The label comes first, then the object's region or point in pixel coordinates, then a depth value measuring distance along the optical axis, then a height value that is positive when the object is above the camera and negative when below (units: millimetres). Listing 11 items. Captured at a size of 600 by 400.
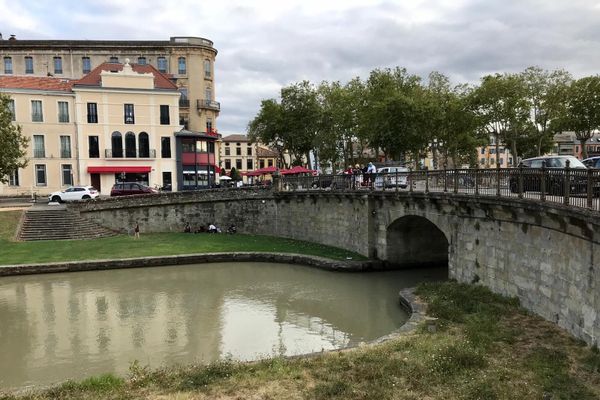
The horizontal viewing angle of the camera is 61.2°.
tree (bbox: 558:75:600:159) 39656 +5044
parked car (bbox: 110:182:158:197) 38375 -457
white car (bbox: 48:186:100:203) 38156 -726
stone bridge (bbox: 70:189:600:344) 12102 -2275
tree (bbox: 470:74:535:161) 40438 +5692
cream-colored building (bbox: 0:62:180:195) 44281 +5042
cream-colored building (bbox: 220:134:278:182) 110188 +5554
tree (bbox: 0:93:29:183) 29859 +2436
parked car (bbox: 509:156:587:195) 11621 -219
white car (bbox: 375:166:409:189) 22172 -221
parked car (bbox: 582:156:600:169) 19773 +303
